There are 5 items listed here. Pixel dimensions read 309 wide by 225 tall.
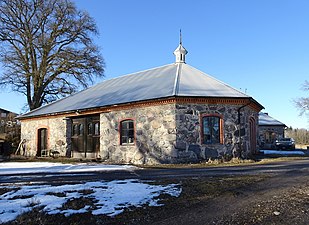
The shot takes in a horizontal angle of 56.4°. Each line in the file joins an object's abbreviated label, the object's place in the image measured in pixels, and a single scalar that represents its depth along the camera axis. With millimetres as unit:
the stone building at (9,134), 21984
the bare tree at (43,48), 24859
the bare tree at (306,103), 40875
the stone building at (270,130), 34219
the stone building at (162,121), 13852
